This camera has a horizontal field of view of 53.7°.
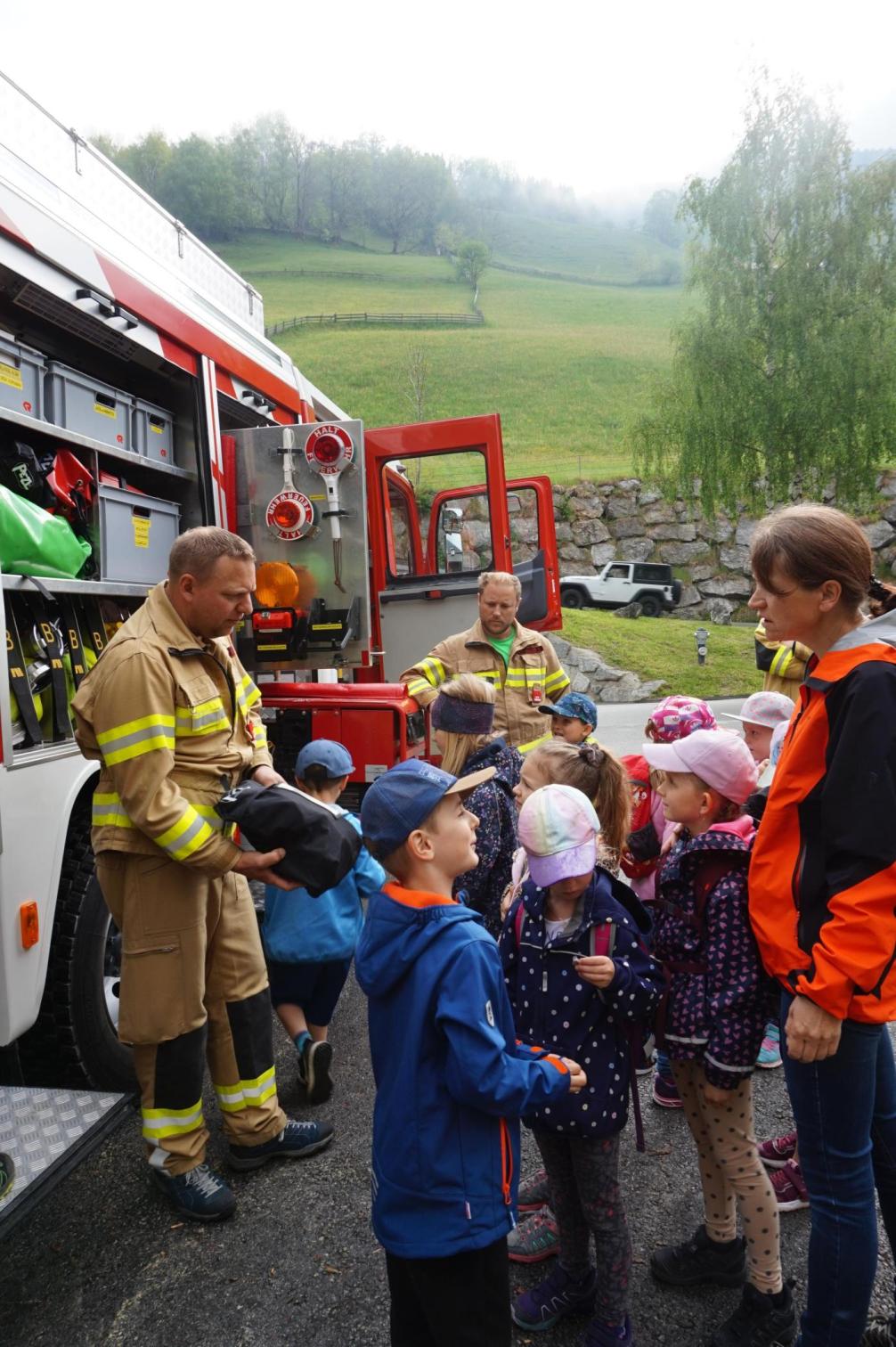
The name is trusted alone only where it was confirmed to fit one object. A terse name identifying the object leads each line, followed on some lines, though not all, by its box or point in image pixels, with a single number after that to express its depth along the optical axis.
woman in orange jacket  1.61
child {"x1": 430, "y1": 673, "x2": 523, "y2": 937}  2.90
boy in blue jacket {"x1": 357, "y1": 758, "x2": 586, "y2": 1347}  1.58
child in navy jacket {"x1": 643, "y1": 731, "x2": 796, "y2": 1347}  1.99
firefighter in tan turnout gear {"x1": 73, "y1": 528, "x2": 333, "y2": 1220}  2.39
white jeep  23.66
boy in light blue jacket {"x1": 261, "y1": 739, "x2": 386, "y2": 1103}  3.15
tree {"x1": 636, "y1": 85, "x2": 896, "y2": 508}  18.17
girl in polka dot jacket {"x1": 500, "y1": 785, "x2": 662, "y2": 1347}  1.92
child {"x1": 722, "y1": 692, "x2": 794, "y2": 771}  3.31
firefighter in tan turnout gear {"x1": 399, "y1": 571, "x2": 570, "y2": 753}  4.14
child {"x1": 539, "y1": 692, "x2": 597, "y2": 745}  3.39
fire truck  2.68
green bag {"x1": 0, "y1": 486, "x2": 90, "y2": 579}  2.71
